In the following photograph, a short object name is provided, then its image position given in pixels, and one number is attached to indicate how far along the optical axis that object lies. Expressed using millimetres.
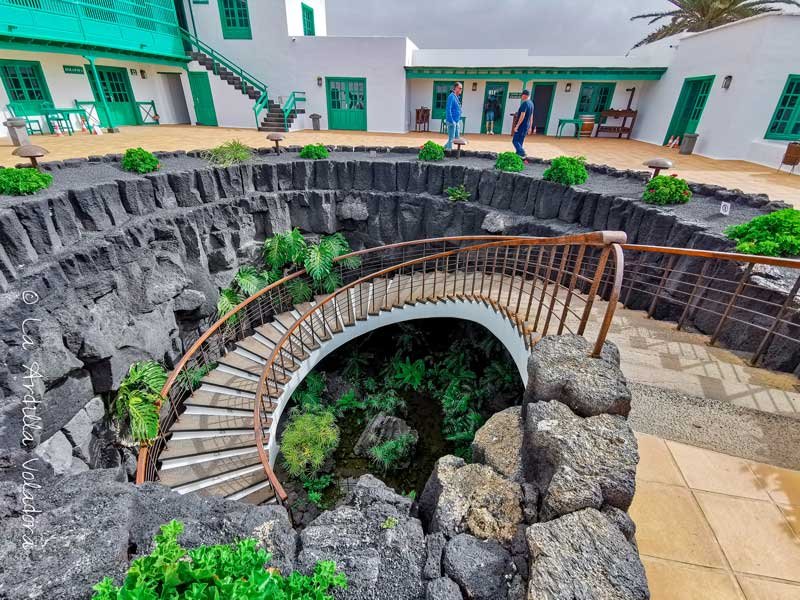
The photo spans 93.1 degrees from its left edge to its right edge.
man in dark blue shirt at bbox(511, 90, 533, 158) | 10000
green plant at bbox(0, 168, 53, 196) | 6164
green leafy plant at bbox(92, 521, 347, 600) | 1638
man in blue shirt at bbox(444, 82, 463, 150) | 10639
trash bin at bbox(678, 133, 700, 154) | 12180
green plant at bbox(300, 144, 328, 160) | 10477
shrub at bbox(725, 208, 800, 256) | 4801
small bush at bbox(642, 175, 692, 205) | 6988
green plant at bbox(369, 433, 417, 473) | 6910
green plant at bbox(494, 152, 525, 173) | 9359
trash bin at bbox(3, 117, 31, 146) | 10145
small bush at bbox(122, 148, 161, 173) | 8172
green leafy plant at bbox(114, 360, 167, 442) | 5836
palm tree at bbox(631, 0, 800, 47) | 15219
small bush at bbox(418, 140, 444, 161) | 10516
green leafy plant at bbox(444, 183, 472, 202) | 9609
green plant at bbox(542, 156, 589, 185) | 8101
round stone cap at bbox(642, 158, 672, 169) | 7086
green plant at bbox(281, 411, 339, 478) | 6527
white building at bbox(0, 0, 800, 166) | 12578
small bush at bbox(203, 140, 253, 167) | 9586
